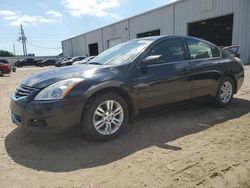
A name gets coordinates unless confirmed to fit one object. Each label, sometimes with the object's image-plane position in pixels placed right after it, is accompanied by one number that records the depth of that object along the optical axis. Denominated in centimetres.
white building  1816
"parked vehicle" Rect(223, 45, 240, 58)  1149
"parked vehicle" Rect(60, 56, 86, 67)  3031
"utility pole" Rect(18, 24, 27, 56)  8156
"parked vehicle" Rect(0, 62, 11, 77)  1954
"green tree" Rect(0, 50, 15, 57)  8032
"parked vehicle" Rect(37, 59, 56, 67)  4412
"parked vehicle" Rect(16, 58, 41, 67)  4635
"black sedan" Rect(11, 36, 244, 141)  314
